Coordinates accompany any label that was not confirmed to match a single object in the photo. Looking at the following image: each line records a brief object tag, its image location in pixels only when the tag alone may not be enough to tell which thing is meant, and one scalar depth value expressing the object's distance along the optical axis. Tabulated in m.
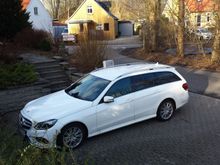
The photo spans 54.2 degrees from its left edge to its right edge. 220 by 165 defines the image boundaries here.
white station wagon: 4.82
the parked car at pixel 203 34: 12.75
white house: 31.72
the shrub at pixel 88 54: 9.78
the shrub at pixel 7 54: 8.33
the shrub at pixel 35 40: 11.57
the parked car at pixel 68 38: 12.92
